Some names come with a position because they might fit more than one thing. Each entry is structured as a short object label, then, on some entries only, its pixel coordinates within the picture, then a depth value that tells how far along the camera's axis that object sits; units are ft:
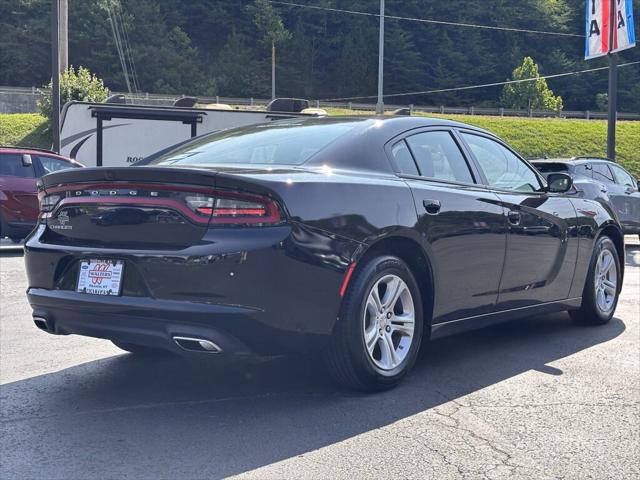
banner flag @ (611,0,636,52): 64.95
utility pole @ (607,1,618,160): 66.11
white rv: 59.26
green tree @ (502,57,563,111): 217.77
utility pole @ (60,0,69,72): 83.66
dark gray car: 43.11
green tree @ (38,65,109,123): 97.66
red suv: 43.34
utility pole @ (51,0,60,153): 67.87
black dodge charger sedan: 12.62
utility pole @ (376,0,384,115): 100.52
